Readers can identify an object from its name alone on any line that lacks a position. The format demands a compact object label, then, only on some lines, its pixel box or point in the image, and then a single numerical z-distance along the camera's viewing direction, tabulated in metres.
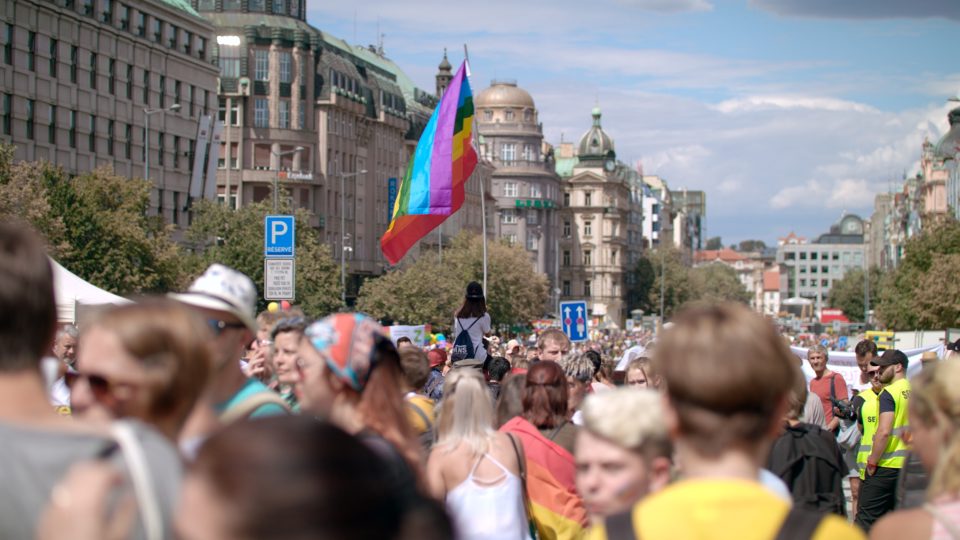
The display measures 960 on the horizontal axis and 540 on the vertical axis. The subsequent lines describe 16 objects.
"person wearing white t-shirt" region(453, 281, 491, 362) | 14.28
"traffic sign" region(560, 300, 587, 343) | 27.94
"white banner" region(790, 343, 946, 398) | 20.74
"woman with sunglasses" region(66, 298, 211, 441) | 3.91
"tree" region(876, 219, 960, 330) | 72.62
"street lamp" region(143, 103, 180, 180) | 58.73
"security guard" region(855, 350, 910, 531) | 12.04
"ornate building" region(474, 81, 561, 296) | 159.88
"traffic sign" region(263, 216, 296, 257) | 22.48
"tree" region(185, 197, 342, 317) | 59.69
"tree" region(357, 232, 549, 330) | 75.81
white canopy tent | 19.77
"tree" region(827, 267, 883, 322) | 193.88
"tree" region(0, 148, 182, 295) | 44.47
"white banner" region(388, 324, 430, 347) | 28.64
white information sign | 22.20
